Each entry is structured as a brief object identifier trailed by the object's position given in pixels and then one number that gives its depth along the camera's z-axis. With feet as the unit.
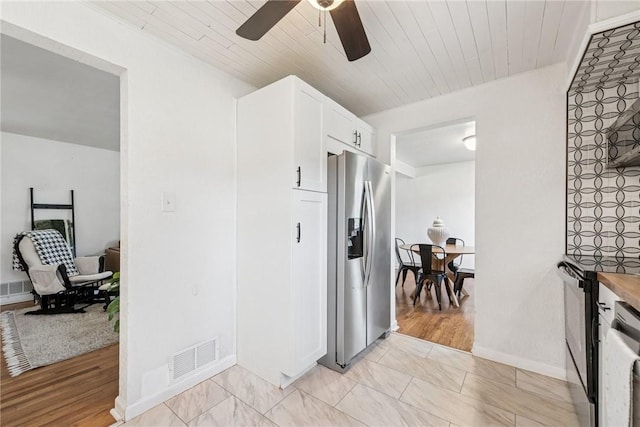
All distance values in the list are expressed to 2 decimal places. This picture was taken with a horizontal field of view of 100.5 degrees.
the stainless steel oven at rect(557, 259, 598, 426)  4.23
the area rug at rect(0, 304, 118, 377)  7.61
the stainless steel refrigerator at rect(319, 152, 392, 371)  7.19
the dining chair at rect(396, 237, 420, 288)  13.37
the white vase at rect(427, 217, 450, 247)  14.28
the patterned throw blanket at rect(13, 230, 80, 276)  12.09
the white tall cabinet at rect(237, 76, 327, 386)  6.36
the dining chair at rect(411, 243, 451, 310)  11.95
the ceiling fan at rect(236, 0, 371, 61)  3.95
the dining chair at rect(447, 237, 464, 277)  13.30
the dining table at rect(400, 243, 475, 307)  12.41
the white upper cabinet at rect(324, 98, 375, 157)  7.57
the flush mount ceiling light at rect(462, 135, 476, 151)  12.27
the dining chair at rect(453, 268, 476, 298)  12.81
